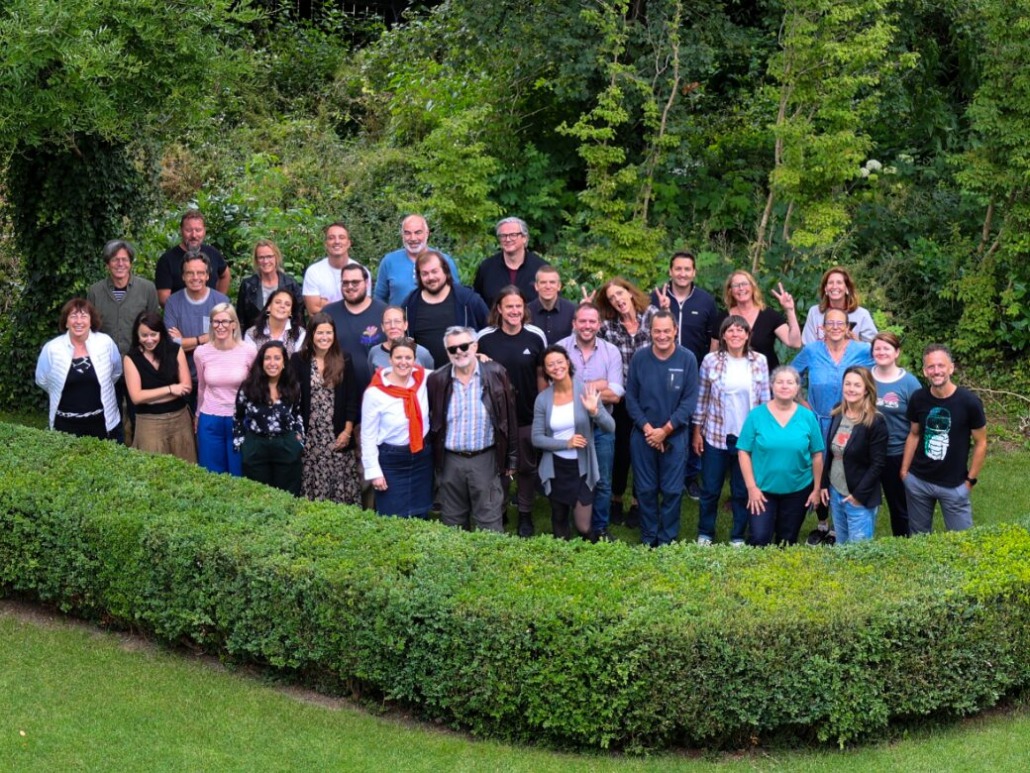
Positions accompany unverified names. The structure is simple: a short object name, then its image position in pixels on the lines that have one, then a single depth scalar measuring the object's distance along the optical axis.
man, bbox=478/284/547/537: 8.93
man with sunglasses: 8.50
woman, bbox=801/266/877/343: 9.28
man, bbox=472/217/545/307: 9.82
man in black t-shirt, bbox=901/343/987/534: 8.23
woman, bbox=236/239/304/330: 9.89
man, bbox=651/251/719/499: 9.72
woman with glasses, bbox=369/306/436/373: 8.61
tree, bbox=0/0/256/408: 8.23
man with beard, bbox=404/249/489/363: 9.38
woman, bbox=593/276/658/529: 9.43
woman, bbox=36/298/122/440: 9.06
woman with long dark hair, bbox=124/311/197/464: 9.03
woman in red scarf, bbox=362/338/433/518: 8.43
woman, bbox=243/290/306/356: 8.98
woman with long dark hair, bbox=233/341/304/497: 8.55
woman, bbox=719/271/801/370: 9.56
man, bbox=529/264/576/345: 9.38
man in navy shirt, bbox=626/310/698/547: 8.89
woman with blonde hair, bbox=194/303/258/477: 8.85
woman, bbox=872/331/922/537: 8.55
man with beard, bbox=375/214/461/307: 9.79
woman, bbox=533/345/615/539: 8.70
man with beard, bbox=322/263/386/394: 9.10
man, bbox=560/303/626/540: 9.09
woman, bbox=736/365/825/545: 8.35
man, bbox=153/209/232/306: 10.26
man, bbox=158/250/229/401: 9.65
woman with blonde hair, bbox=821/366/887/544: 8.38
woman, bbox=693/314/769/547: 8.94
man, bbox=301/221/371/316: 9.90
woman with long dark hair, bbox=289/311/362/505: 8.75
